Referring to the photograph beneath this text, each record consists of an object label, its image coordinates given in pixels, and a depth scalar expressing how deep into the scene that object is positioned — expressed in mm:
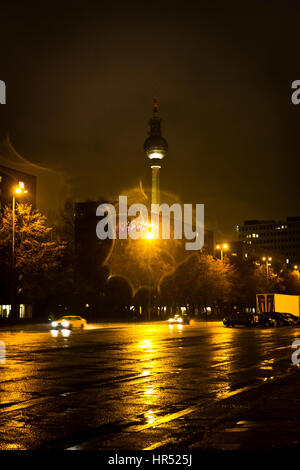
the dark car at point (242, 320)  56906
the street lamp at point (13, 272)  49000
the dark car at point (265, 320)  57969
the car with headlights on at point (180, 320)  68750
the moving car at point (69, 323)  53300
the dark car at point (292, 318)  62197
